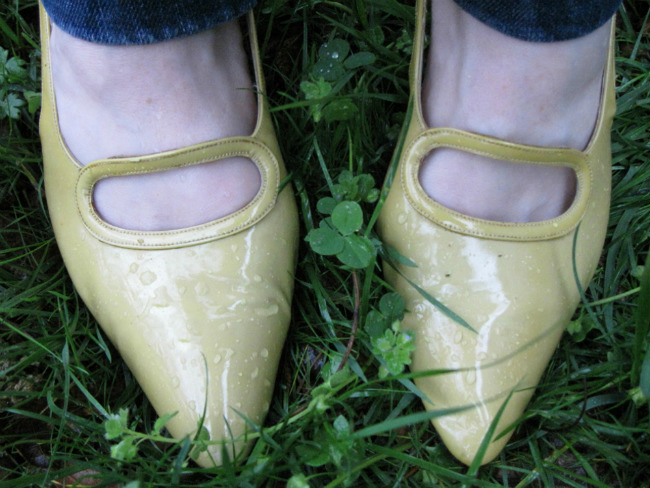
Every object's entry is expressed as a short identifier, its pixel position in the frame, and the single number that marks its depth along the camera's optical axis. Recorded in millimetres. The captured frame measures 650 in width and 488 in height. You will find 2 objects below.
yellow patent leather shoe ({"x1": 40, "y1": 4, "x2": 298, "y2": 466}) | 230
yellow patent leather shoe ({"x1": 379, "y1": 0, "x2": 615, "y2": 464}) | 232
